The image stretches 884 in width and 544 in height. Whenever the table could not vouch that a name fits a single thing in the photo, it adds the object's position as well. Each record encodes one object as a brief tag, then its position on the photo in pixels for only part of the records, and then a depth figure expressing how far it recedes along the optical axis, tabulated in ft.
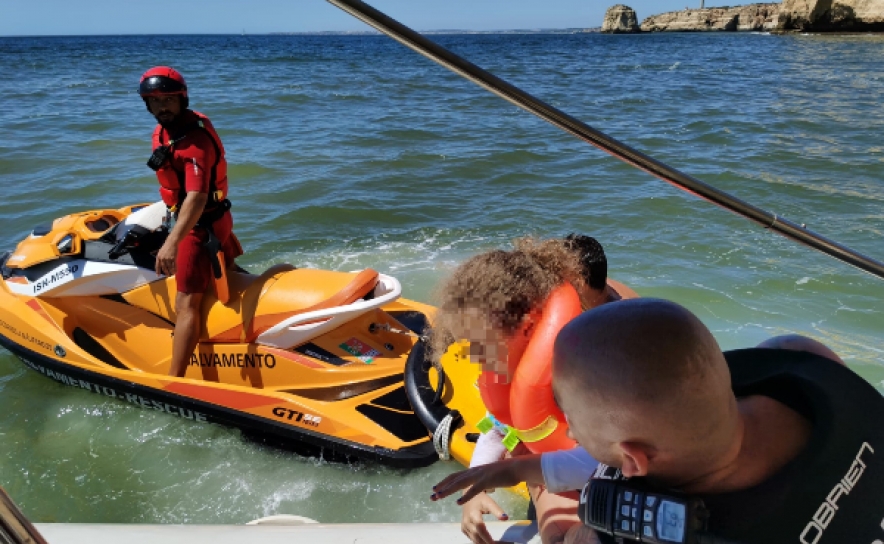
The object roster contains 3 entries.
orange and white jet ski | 11.01
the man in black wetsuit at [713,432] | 3.52
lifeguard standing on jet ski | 11.32
